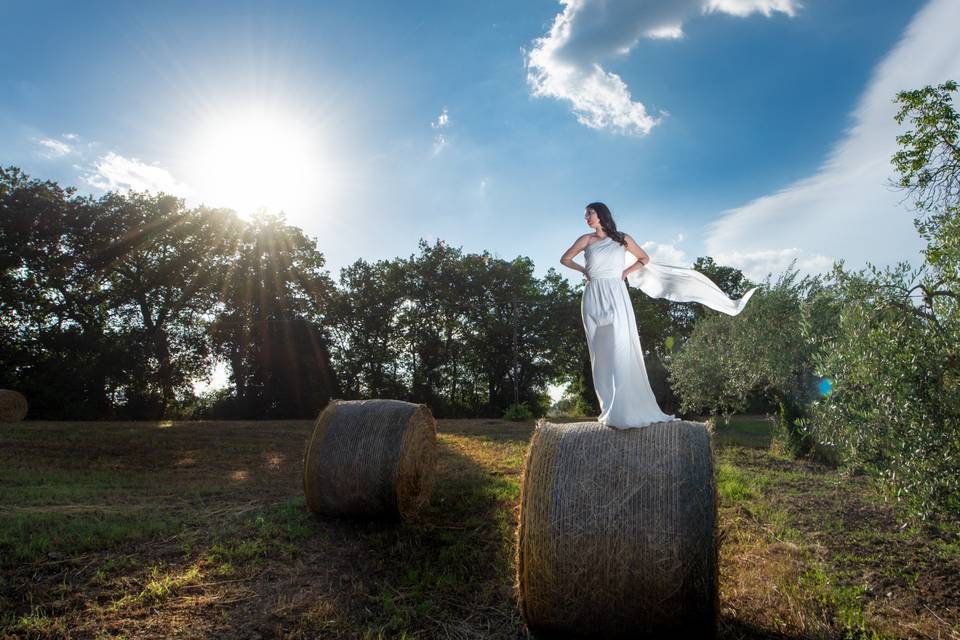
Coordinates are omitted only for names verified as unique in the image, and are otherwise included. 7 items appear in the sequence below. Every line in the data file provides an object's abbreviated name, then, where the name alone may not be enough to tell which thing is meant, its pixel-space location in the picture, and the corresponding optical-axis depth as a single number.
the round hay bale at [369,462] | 7.62
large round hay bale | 4.23
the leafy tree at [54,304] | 25.61
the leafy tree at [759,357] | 13.12
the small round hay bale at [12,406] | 20.06
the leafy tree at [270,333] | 29.92
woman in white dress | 5.11
